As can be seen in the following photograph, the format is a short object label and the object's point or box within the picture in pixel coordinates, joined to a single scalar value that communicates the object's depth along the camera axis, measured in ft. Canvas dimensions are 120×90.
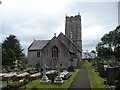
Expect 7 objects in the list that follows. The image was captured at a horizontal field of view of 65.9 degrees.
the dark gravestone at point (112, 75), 35.39
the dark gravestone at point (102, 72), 46.83
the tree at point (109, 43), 105.27
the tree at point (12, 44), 126.56
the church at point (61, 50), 85.05
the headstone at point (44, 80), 39.24
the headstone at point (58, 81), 37.82
